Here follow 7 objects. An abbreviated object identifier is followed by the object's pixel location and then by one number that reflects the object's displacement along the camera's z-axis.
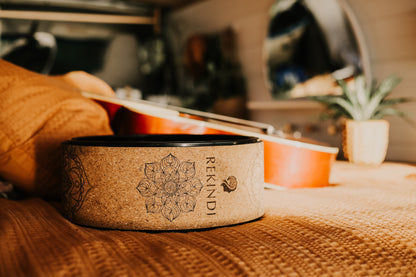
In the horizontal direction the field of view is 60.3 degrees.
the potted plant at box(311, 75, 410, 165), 1.54
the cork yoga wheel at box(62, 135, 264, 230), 0.53
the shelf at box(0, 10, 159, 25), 3.88
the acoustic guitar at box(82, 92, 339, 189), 0.90
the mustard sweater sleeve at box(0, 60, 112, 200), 0.74
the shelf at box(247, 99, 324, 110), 2.53
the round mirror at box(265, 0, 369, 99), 2.16
